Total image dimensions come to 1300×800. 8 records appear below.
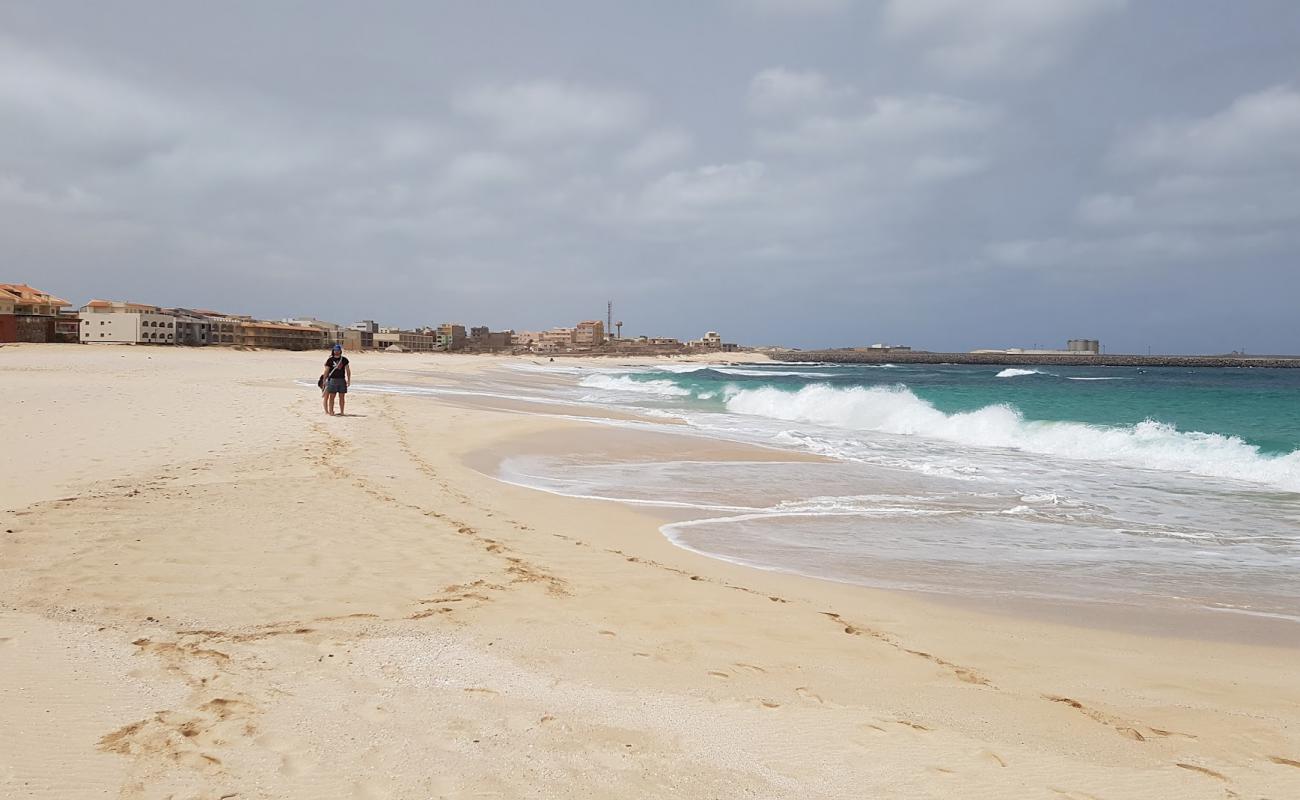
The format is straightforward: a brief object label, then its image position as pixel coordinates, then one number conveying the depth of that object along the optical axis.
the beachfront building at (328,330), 103.85
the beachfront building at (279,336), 84.69
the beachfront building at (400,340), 117.81
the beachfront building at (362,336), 102.50
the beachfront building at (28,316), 53.66
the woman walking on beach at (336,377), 15.12
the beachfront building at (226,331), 81.19
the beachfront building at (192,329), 72.81
